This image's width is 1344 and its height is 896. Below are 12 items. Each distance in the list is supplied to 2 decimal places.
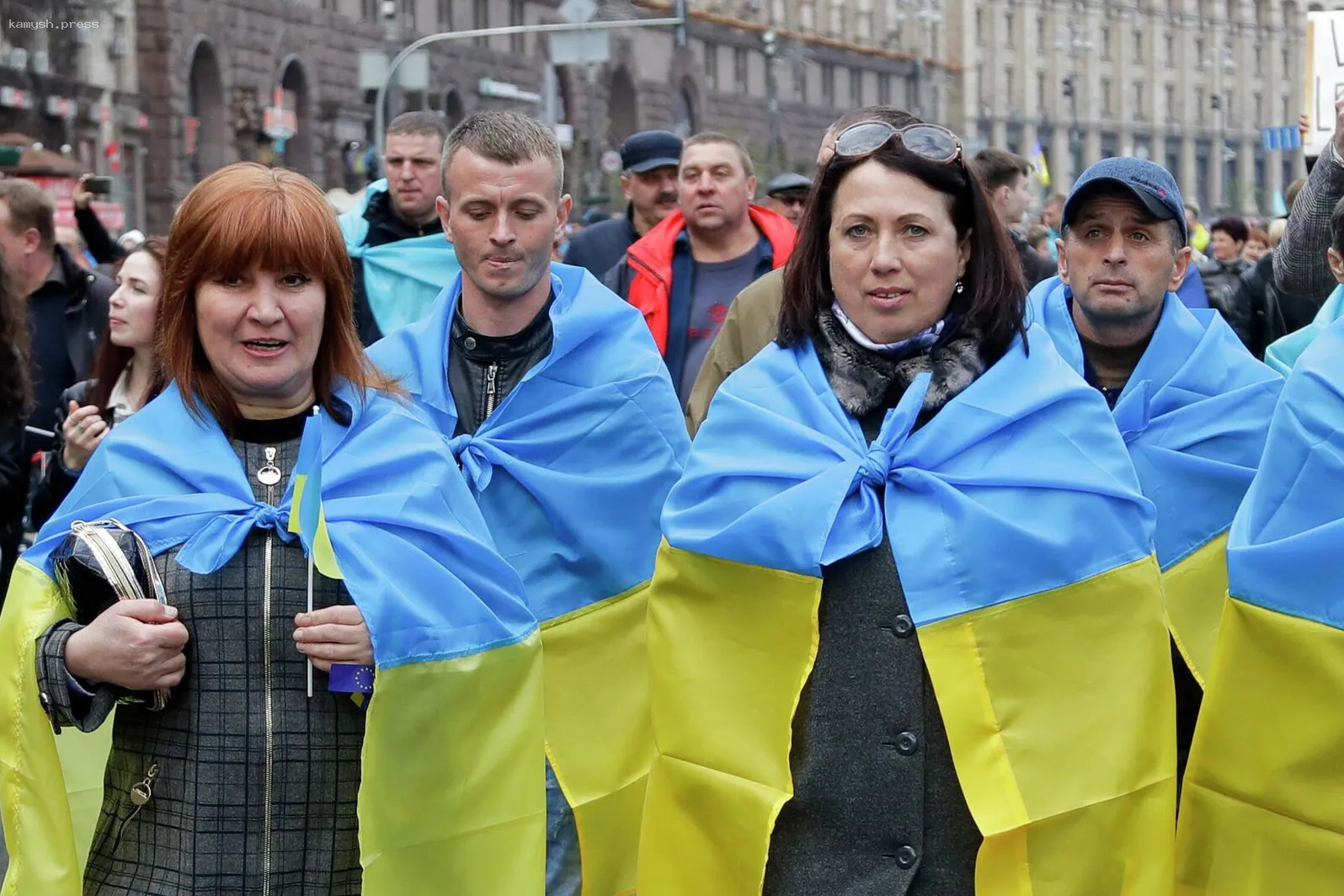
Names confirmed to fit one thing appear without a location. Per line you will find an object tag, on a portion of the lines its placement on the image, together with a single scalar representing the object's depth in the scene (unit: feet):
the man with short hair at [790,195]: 38.32
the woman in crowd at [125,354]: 23.15
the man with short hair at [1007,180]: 30.37
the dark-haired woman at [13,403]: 21.16
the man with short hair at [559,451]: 17.33
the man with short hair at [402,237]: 24.18
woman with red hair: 12.03
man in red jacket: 27.22
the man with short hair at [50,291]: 27.89
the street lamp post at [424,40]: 104.06
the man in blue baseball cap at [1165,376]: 16.67
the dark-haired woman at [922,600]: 12.13
